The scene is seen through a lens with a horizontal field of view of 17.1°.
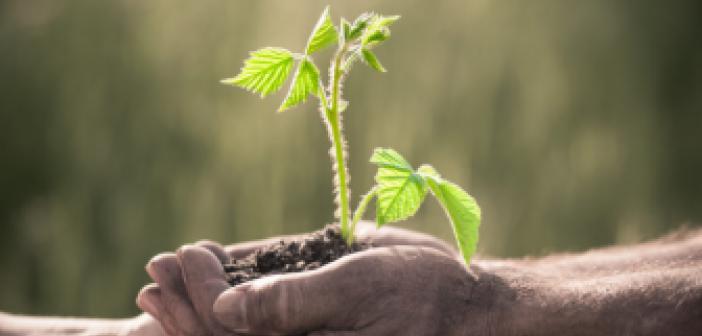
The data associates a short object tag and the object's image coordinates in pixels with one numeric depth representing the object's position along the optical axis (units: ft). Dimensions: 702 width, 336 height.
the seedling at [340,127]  3.41
